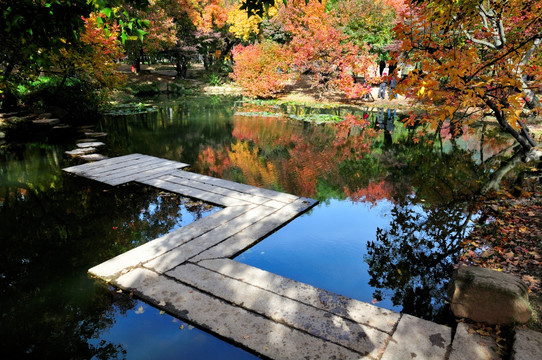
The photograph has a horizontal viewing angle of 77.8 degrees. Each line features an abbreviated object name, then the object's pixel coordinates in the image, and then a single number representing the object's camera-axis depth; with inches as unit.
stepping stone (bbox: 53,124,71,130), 513.5
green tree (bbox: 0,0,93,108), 162.9
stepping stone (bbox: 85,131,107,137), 466.9
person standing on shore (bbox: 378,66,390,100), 850.8
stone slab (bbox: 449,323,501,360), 110.9
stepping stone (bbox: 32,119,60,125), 538.6
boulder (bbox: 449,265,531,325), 121.3
